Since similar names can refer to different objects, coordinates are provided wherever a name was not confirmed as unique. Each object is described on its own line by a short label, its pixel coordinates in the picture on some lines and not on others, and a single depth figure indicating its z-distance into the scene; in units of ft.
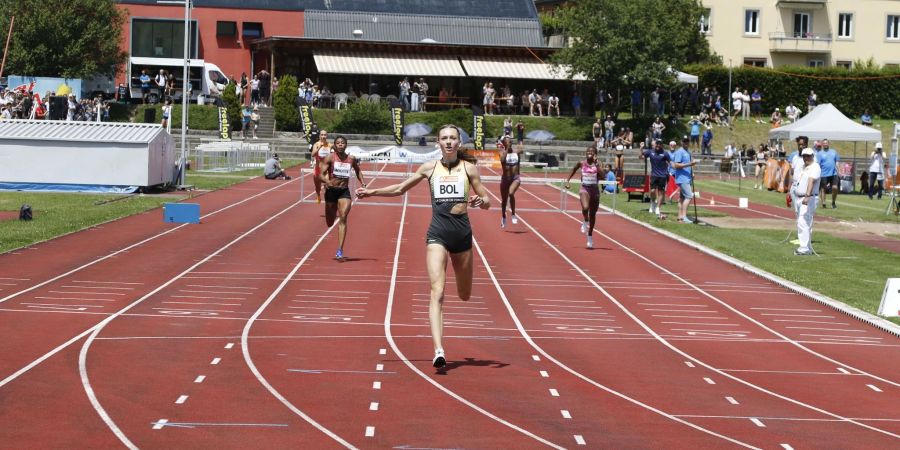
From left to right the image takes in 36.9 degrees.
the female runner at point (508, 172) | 91.25
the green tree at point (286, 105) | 201.87
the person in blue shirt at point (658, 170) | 101.45
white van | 215.92
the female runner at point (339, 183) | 69.62
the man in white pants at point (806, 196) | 78.38
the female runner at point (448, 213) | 39.11
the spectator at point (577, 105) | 217.56
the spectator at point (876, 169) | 142.89
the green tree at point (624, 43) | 206.18
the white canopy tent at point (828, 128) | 146.30
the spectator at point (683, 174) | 100.27
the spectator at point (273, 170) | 143.33
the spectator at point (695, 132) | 204.44
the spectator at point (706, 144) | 197.57
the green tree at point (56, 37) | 209.97
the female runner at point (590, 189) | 80.48
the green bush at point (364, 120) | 202.08
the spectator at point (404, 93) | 210.59
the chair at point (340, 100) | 212.23
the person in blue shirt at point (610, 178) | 121.00
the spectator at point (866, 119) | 214.07
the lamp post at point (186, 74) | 128.16
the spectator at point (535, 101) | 216.47
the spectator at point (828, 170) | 120.67
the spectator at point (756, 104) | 228.22
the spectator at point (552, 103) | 217.19
